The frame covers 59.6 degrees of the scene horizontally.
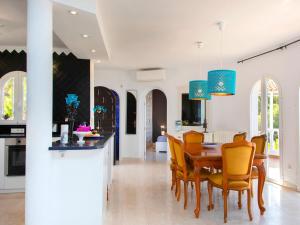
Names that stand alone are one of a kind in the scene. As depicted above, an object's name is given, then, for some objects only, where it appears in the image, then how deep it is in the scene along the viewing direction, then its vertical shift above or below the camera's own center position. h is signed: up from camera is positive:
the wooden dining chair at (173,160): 4.27 -0.70
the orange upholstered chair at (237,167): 3.20 -0.61
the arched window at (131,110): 8.05 +0.25
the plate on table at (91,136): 3.92 -0.27
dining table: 3.46 -0.61
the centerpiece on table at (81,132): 3.00 -0.16
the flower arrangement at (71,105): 3.08 +0.16
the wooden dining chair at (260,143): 4.22 -0.40
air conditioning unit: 7.53 +1.27
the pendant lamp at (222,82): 3.82 +0.54
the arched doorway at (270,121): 5.53 -0.06
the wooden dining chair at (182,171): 3.77 -0.80
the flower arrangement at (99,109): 4.80 +0.17
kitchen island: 2.71 -0.71
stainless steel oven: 4.41 -0.65
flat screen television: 7.63 +0.18
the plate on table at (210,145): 4.48 -0.47
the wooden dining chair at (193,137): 5.37 -0.39
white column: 2.57 +0.02
